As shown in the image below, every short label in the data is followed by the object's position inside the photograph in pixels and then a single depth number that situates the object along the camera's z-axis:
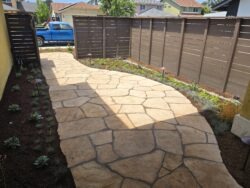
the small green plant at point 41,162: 2.53
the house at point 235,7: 9.44
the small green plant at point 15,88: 5.01
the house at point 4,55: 4.92
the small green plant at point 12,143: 2.85
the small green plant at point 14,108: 3.91
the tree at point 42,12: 29.81
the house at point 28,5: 36.06
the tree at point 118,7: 18.88
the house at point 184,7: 40.19
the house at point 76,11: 29.38
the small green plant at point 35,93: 4.84
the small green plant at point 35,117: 3.63
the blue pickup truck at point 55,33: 13.97
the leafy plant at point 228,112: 3.91
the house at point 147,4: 41.80
